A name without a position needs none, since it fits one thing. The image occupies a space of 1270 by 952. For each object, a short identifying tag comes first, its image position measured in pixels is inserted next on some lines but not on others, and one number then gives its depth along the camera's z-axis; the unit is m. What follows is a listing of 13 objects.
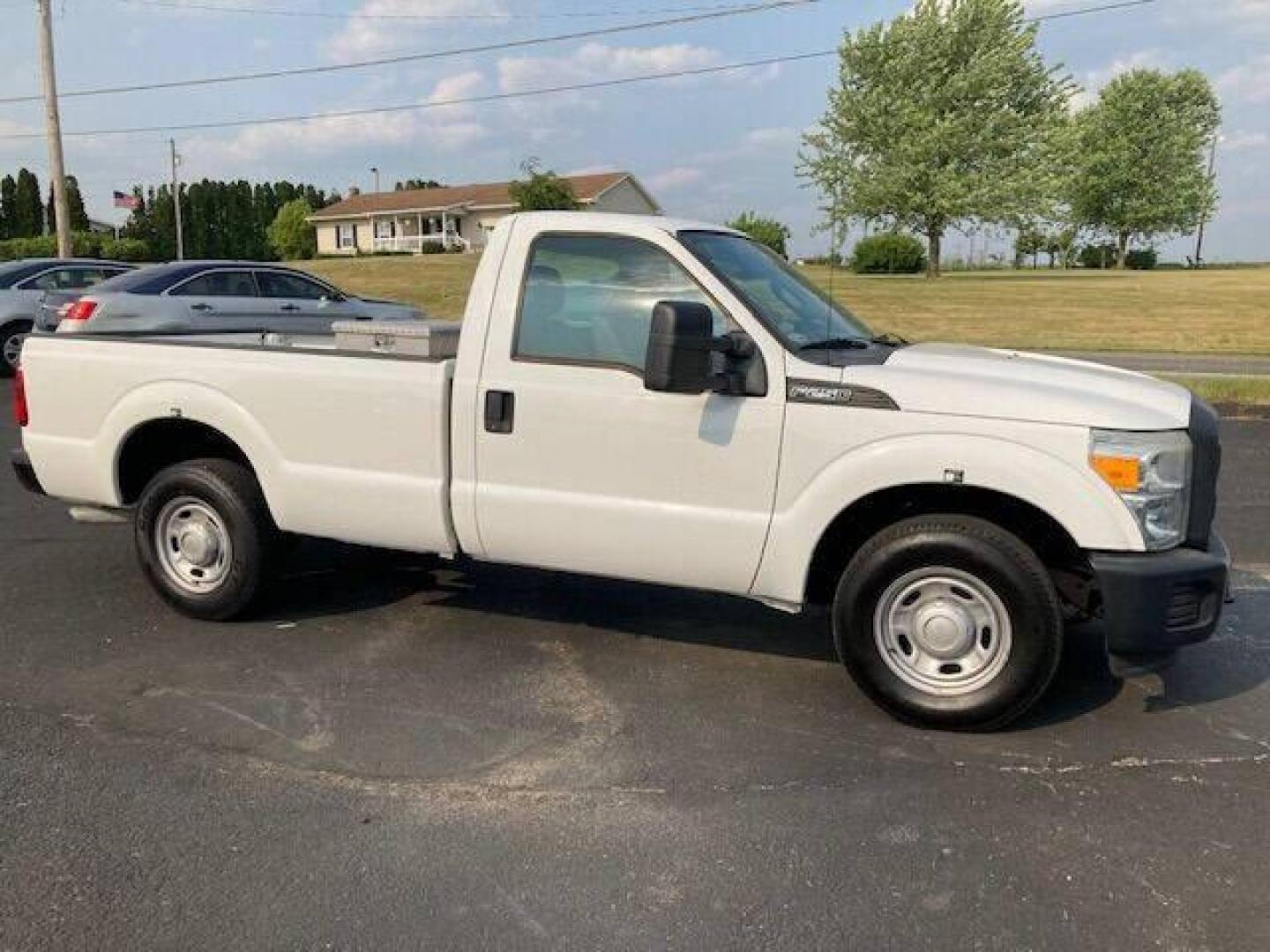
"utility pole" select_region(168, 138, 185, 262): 63.13
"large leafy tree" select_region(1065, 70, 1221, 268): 72.25
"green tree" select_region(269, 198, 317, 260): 68.06
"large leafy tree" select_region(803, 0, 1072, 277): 47.25
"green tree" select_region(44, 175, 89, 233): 72.75
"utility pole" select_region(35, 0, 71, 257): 25.67
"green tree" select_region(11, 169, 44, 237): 74.44
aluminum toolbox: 4.82
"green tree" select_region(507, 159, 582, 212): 39.84
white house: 64.59
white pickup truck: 3.88
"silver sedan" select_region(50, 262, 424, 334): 12.64
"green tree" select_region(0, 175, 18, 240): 74.75
